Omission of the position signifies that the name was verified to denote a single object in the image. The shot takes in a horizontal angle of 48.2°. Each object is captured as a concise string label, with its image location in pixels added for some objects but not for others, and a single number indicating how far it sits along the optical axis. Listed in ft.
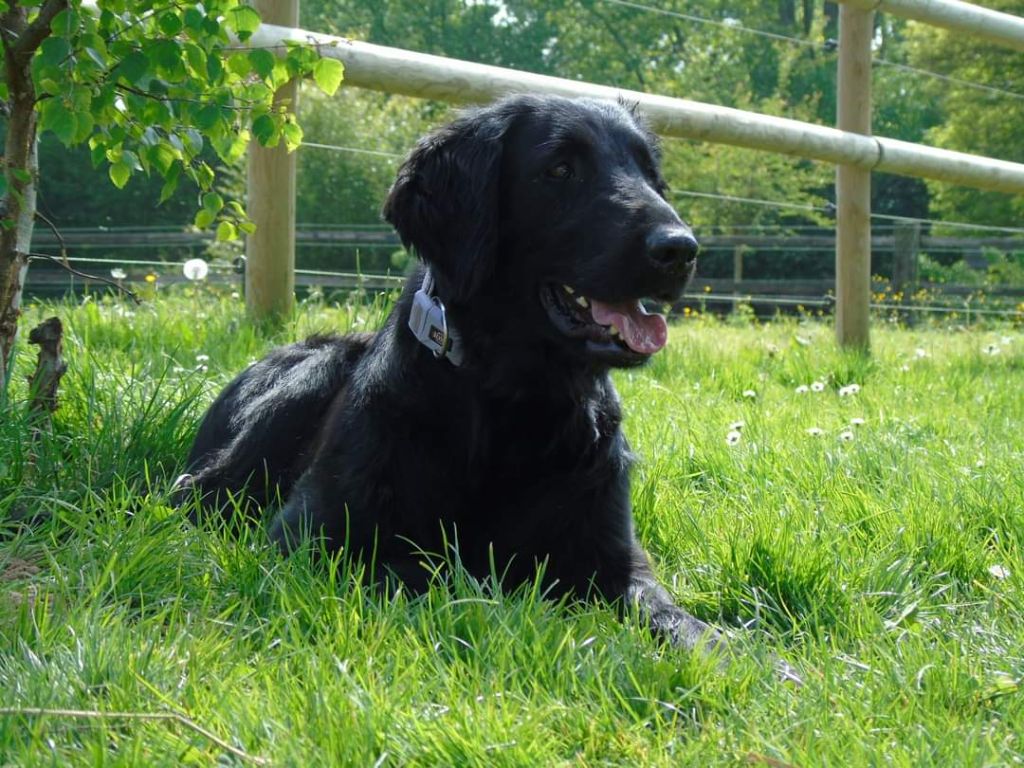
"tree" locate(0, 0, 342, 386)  8.07
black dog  8.49
